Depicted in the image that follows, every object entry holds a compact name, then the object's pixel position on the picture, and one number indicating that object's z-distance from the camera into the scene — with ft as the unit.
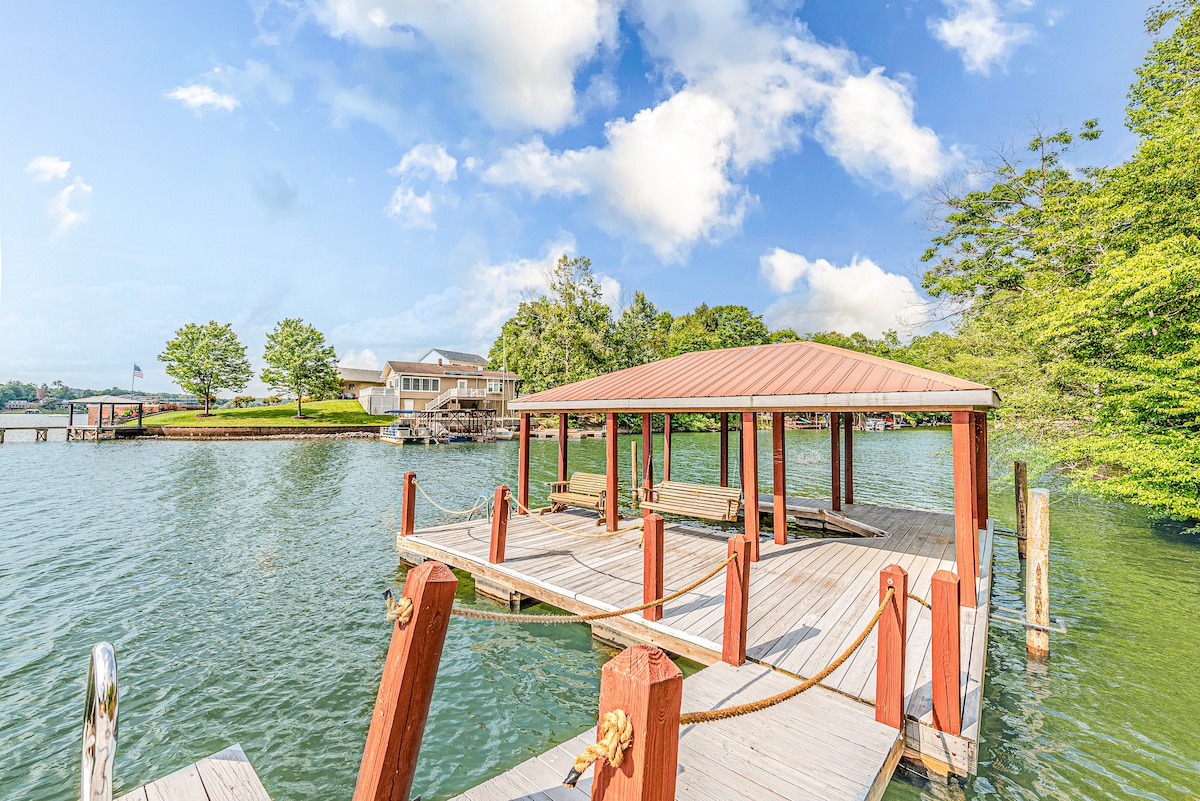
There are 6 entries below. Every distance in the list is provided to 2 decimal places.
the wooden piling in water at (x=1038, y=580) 22.80
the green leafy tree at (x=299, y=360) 183.42
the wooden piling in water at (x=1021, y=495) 40.24
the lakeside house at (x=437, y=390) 187.11
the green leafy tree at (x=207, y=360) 177.99
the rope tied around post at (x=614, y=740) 5.22
